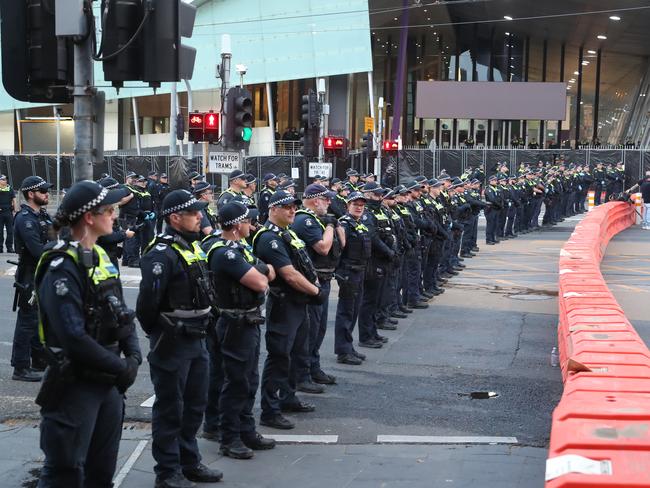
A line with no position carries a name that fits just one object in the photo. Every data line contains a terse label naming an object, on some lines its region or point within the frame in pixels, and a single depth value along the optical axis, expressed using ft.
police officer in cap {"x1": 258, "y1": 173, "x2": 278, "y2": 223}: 62.33
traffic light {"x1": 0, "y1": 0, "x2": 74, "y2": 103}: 21.42
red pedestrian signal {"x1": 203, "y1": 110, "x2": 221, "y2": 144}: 57.16
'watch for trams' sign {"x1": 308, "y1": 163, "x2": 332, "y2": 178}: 74.84
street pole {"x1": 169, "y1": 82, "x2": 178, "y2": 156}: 106.63
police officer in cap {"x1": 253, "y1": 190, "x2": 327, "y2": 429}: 27.68
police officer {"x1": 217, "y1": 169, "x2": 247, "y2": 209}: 48.62
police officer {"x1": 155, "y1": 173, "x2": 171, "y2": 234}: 77.46
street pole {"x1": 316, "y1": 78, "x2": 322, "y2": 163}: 86.83
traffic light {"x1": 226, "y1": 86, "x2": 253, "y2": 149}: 53.36
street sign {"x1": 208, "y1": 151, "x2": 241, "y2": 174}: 55.01
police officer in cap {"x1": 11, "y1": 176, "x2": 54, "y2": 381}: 32.30
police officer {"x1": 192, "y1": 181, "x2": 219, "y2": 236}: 44.52
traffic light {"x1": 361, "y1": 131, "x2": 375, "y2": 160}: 115.44
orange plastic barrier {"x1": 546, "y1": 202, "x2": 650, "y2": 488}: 14.17
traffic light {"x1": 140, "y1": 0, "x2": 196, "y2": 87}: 21.24
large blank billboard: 167.63
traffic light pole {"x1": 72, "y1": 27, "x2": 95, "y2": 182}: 21.67
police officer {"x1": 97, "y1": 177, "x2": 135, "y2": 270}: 37.91
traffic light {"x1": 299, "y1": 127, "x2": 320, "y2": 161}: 76.18
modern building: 146.41
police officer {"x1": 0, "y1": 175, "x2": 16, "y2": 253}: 71.20
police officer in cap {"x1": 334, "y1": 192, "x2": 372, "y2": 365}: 36.96
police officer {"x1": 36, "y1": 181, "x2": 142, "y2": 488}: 16.22
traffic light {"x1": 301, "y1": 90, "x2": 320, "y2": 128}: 73.41
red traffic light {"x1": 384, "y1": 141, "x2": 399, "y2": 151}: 128.77
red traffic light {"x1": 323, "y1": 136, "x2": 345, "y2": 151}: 90.79
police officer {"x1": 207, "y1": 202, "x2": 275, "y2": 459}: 24.36
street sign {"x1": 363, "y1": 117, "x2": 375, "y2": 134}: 120.26
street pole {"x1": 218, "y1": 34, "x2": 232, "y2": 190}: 58.66
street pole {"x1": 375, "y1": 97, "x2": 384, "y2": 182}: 126.68
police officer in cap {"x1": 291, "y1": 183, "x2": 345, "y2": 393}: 32.04
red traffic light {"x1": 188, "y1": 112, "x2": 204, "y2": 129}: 57.41
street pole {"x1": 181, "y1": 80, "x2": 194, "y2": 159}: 117.74
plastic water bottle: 35.60
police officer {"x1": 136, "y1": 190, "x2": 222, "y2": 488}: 21.45
